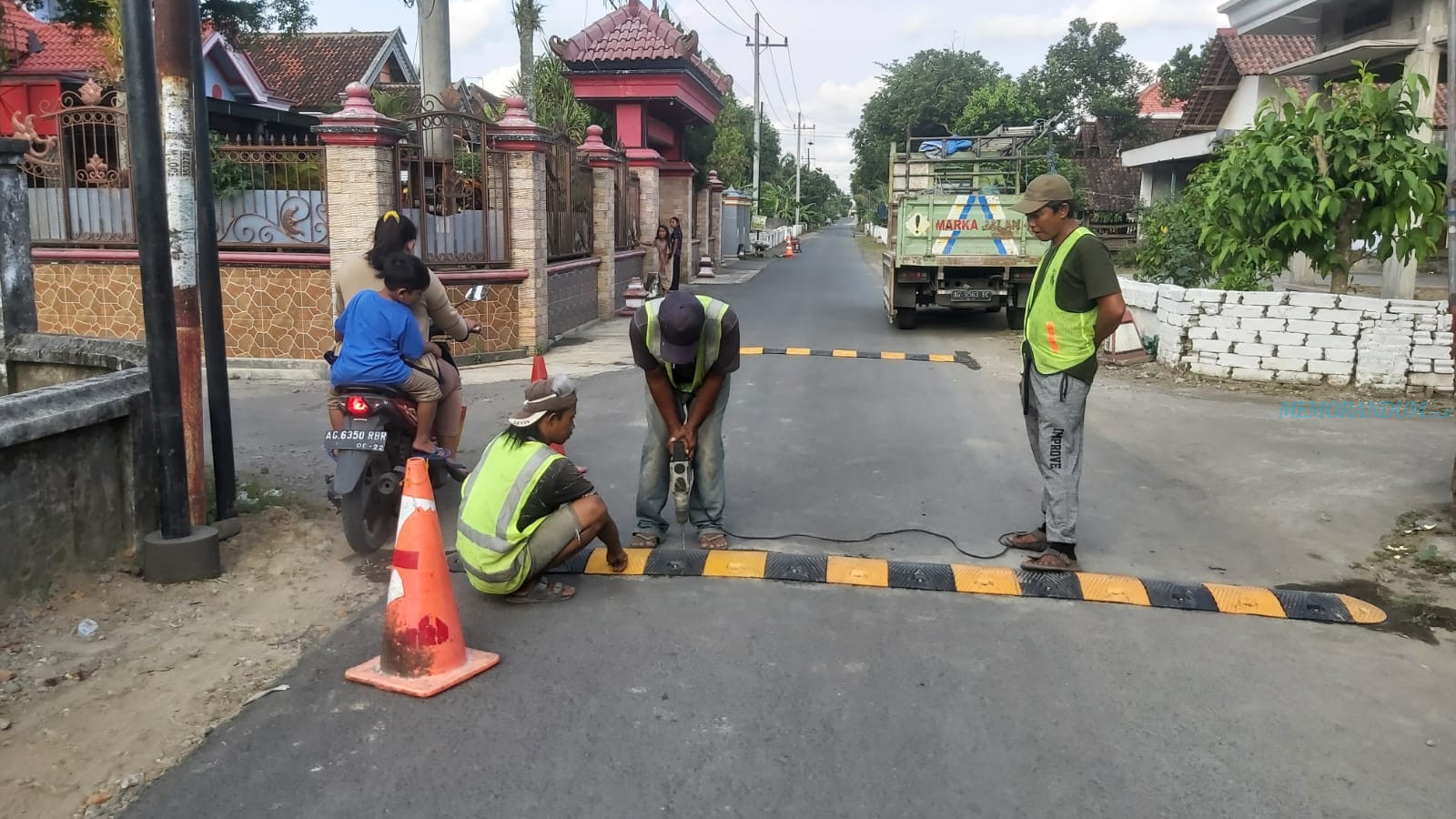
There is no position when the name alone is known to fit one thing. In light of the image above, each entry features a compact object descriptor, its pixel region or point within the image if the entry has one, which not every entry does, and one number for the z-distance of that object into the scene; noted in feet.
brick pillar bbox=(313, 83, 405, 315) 35.06
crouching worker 14.83
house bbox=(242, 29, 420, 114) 105.70
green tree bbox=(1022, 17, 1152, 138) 144.46
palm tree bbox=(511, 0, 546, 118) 60.44
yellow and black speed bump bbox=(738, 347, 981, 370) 40.18
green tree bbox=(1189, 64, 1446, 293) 31.81
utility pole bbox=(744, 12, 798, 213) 150.20
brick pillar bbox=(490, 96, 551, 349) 39.93
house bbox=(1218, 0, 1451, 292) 50.78
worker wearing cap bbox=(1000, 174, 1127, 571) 16.38
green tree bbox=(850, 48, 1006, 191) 162.81
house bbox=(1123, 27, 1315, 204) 85.71
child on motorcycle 18.51
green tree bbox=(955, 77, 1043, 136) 136.05
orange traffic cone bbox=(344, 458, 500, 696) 13.07
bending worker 16.30
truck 47.14
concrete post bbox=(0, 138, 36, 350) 18.39
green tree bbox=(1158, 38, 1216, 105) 133.90
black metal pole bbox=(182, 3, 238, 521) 18.22
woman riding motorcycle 20.18
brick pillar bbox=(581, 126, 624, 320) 55.36
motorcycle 17.72
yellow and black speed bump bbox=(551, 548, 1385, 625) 15.97
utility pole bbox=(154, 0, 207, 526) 17.66
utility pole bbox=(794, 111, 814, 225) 228.90
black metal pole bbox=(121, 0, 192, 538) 15.85
